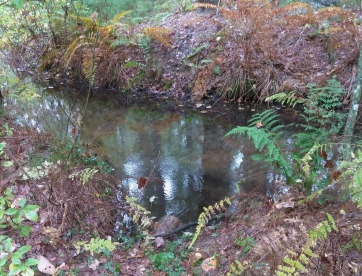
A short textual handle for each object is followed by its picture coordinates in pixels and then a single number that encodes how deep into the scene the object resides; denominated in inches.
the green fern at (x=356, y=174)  85.4
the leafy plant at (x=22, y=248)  58.5
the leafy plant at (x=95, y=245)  108.5
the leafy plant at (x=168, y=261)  113.1
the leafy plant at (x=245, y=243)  111.7
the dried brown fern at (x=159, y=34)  341.7
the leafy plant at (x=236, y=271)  87.6
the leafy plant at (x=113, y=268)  111.1
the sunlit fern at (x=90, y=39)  352.2
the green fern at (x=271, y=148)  136.1
